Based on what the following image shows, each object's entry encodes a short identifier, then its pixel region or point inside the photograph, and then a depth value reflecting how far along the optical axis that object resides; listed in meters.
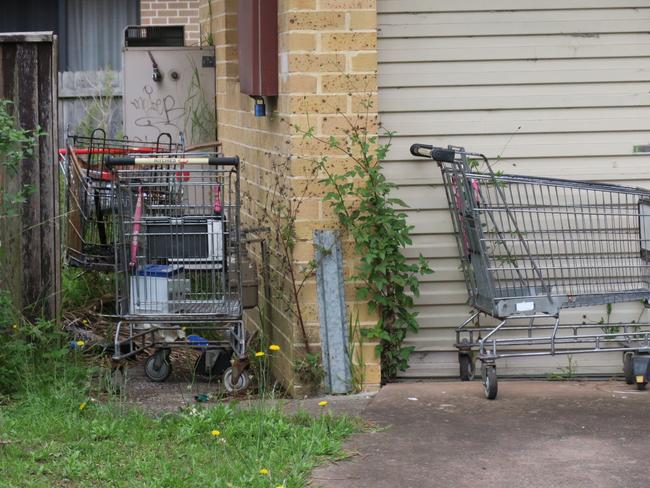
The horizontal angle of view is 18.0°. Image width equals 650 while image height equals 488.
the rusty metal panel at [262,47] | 11.75
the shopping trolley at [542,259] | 11.10
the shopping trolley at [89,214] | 15.01
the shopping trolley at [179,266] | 11.98
